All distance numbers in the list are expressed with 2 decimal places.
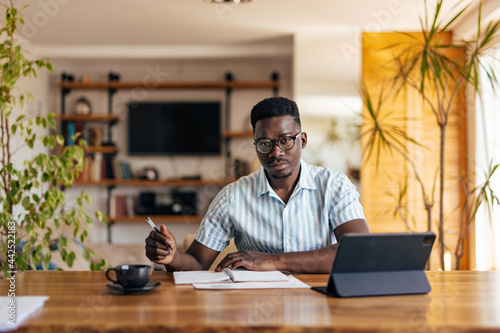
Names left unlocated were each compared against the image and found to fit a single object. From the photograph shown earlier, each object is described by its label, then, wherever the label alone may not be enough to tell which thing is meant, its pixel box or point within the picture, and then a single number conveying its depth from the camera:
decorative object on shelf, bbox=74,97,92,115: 5.52
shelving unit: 5.36
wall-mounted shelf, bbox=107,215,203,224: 5.33
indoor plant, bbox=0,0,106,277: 2.09
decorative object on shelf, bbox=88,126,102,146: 5.50
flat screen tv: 5.57
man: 1.76
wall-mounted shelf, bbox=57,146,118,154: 5.41
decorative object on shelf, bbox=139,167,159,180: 5.43
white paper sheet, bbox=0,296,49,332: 0.90
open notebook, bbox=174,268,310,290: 1.25
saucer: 1.19
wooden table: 0.91
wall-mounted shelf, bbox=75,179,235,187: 5.35
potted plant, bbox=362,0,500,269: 4.32
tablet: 1.14
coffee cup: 1.19
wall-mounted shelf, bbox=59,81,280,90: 5.44
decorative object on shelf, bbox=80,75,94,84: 5.53
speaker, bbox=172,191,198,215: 5.40
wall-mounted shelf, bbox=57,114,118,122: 5.44
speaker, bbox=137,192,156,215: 5.41
